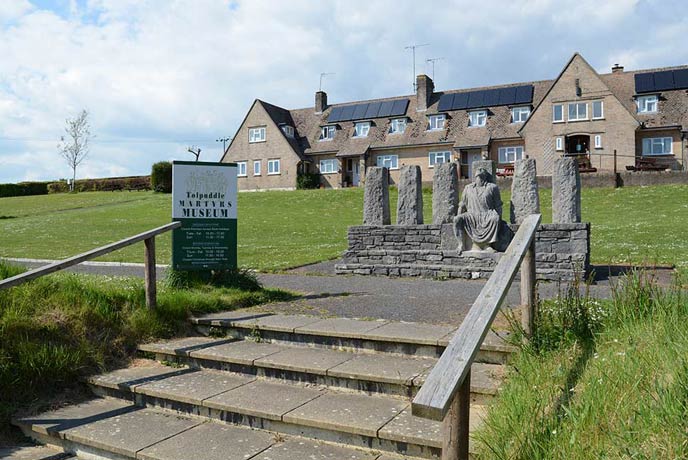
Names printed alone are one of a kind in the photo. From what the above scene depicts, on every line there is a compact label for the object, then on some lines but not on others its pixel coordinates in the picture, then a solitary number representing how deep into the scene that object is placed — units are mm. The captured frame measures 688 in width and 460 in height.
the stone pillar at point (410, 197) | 12952
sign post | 8047
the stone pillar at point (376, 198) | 13148
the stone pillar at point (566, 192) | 11531
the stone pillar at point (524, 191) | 11875
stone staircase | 4184
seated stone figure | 11461
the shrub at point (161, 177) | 47188
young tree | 62719
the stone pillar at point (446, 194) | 12453
